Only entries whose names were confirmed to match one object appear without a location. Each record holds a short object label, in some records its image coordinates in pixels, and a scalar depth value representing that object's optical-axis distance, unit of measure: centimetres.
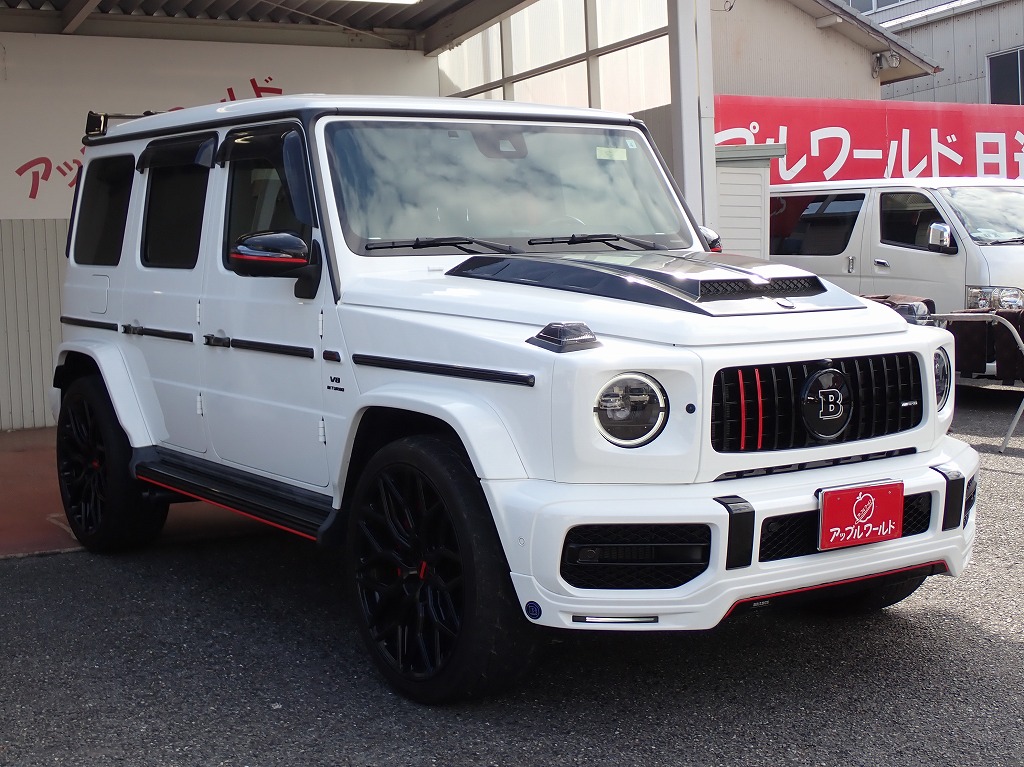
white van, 1059
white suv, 346
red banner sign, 1638
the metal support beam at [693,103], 898
